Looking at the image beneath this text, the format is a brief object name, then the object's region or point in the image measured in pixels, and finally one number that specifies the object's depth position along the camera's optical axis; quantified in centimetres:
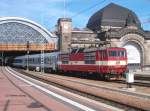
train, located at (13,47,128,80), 1821
